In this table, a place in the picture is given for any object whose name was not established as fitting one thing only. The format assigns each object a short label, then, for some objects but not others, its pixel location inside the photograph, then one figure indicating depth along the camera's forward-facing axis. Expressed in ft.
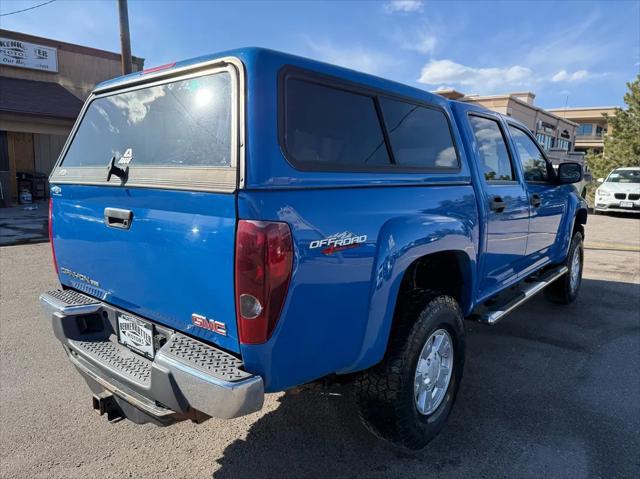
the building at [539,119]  98.09
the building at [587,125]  174.81
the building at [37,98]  49.06
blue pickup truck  6.20
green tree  74.54
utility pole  37.55
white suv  50.26
